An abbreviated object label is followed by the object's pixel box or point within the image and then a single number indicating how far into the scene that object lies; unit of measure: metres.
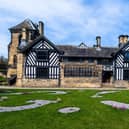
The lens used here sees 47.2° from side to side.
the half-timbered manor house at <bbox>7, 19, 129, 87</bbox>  21.72
